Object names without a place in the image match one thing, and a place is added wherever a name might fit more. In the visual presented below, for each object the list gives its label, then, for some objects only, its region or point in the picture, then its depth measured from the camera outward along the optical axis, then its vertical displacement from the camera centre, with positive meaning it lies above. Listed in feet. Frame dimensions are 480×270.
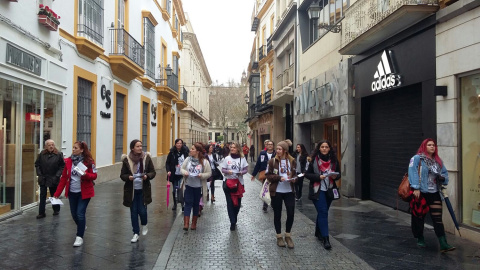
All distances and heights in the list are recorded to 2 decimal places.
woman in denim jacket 19.36 -1.98
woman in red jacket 20.07 -2.22
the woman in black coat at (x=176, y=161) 30.24 -1.65
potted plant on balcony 31.74 +10.02
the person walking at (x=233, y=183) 23.91 -2.64
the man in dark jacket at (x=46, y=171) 27.02 -2.18
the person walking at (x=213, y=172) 30.19 -2.49
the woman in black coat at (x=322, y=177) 20.16 -1.91
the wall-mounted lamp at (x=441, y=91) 23.48 +2.94
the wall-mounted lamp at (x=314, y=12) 44.32 +14.49
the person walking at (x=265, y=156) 28.55 -1.20
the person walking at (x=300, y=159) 34.65 -1.75
